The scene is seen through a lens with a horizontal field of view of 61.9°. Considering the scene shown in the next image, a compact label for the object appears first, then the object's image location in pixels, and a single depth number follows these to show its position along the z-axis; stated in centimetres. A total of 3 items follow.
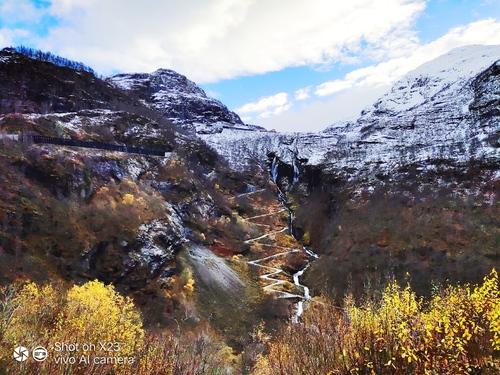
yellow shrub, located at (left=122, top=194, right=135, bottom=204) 9319
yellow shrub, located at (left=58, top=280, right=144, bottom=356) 3691
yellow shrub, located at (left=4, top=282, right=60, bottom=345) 2105
